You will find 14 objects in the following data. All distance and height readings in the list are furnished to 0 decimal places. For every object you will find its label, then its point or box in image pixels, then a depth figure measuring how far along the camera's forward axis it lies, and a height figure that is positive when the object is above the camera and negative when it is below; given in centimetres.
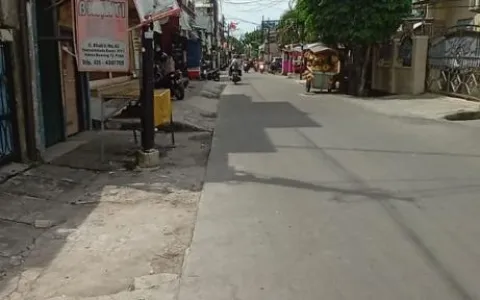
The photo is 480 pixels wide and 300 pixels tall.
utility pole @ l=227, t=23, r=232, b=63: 9614 +16
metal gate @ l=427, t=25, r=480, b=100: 1912 -59
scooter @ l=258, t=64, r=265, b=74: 7644 -286
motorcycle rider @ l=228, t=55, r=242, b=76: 3728 -120
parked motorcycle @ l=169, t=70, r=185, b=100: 1976 -138
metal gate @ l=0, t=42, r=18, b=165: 796 -93
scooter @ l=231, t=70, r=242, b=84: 3672 -188
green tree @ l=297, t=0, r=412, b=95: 2238 +111
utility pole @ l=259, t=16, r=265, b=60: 9951 +313
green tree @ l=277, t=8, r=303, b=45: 5341 +158
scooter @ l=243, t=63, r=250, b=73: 7088 -257
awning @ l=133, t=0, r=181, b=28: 822 +55
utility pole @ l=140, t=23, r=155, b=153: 856 -55
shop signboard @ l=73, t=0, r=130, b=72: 822 +18
